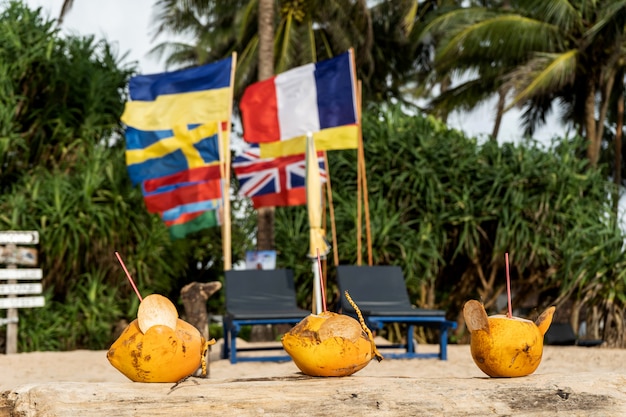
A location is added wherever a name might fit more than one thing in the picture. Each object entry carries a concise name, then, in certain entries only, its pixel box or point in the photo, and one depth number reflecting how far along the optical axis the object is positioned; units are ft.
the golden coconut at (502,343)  9.20
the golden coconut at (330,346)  8.76
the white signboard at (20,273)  29.73
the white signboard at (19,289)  29.63
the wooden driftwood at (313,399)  7.91
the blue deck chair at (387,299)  23.71
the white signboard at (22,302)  29.66
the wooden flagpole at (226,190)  28.81
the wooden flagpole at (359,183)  28.78
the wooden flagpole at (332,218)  29.12
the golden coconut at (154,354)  8.52
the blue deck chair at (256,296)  24.47
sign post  29.58
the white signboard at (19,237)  29.45
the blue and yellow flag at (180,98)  30.89
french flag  29.12
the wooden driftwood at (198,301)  19.49
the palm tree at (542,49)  53.01
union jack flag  30.53
